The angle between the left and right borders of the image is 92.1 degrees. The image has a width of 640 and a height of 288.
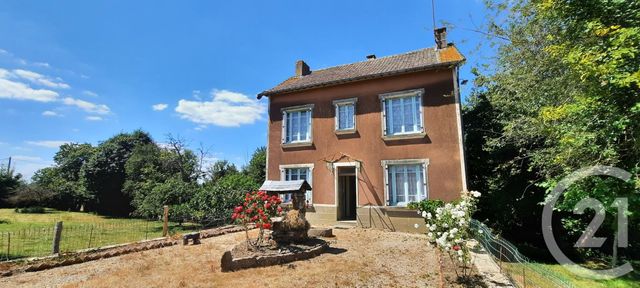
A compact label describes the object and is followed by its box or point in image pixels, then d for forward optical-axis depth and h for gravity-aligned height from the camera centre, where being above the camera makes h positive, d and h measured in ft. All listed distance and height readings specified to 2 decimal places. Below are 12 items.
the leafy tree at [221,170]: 84.64 +5.97
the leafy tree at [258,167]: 78.78 +6.17
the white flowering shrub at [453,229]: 19.26 -2.31
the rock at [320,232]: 36.52 -4.72
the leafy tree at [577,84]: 22.16 +9.49
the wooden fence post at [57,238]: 29.48 -4.69
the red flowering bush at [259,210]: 27.99 -1.75
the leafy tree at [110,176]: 92.12 +4.12
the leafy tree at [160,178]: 63.16 +3.01
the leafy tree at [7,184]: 90.74 +1.17
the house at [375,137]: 41.52 +8.23
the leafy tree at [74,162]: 99.25 +8.53
